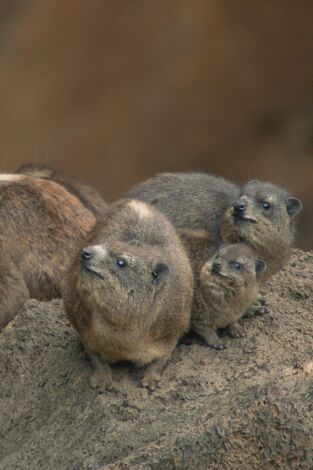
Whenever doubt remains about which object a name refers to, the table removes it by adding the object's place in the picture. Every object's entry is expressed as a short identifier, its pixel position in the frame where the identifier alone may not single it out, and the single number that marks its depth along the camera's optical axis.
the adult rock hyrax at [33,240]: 21.34
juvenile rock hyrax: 19.37
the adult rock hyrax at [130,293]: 18.19
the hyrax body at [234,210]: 20.77
